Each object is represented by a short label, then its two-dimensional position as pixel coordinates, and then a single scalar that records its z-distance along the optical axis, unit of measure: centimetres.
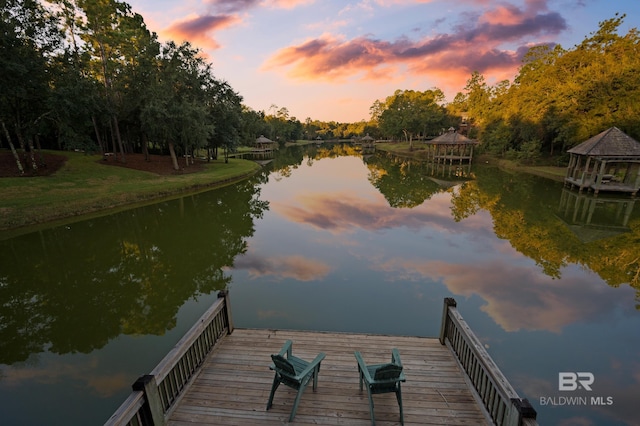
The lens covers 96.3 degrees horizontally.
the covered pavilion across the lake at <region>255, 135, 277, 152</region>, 5252
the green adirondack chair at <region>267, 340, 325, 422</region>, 364
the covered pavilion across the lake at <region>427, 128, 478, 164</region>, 3622
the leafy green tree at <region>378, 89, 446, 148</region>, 5628
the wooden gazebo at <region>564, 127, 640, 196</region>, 1891
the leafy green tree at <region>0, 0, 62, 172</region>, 1667
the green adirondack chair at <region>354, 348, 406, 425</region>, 349
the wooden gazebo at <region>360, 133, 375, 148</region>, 7270
